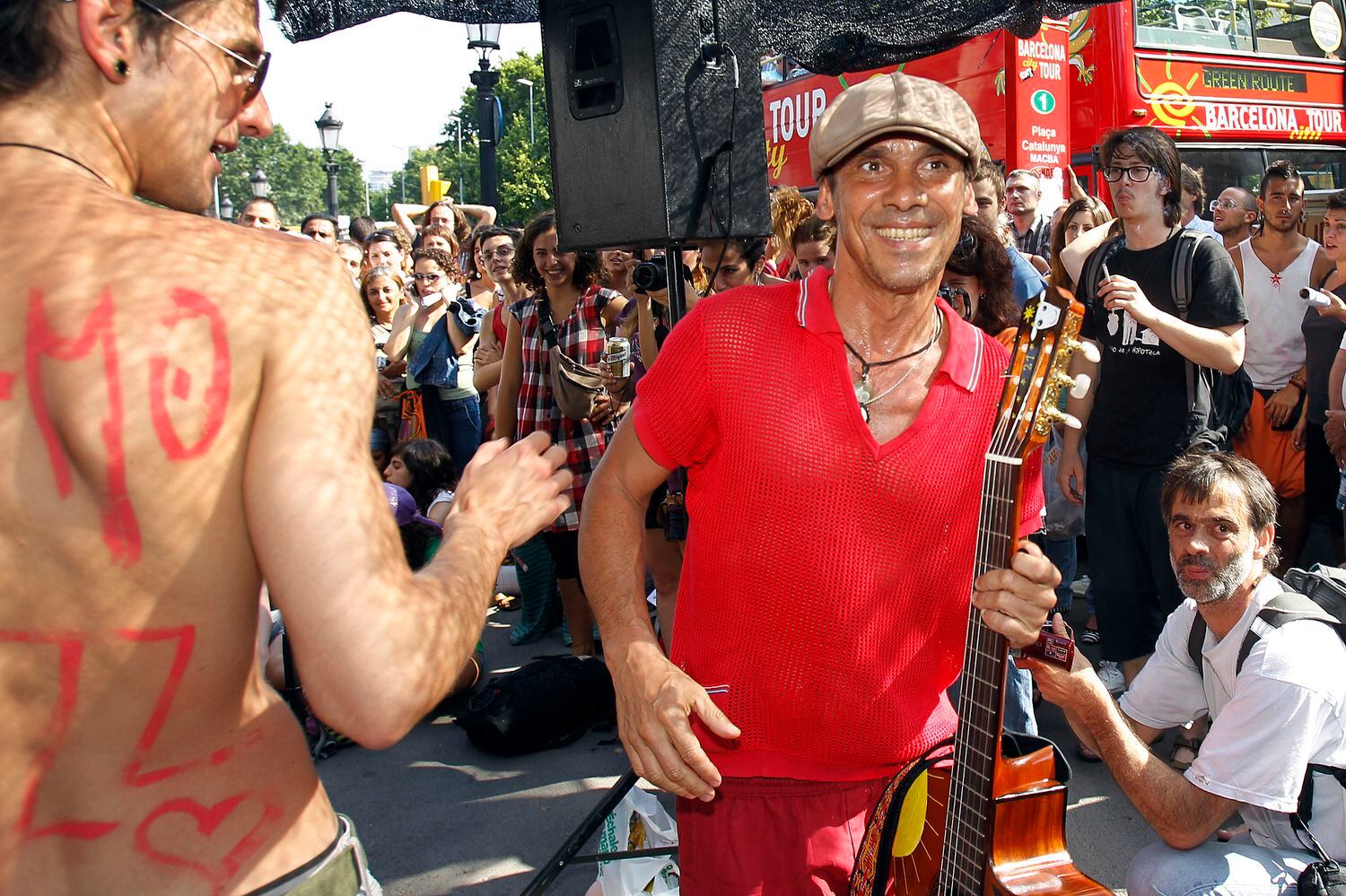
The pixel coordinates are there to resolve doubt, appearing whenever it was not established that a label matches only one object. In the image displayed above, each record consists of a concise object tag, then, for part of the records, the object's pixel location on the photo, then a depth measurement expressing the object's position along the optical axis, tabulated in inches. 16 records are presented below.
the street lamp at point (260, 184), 716.7
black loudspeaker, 135.3
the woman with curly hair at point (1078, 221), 223.9
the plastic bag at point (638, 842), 117.3
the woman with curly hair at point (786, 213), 217.2
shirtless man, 46.8
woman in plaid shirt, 195.5
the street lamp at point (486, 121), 460.4
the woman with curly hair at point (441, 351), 259.0
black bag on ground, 177.3
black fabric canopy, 162.2
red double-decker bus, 345.1
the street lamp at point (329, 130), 681.0
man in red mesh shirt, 76.7
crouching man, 93.1
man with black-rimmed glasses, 155.9
